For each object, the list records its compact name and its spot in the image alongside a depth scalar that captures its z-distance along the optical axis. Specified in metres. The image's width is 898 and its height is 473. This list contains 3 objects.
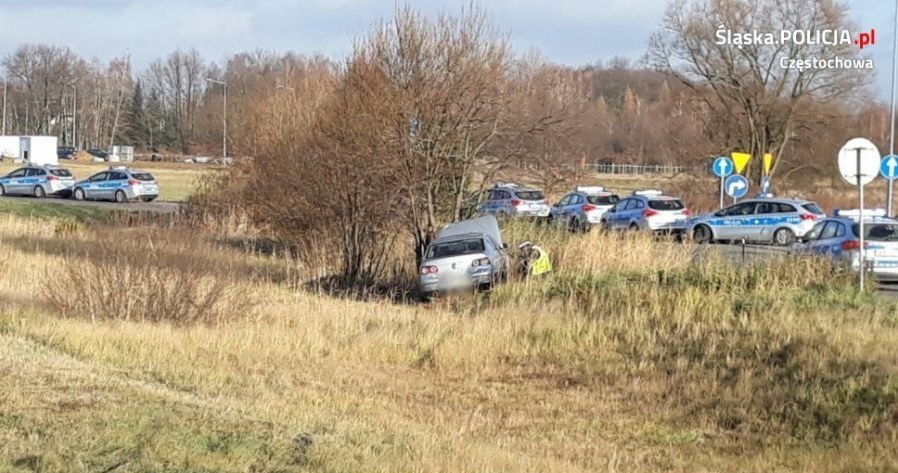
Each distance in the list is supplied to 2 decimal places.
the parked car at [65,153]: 102.90
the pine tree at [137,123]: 119.31
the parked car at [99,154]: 105.77
